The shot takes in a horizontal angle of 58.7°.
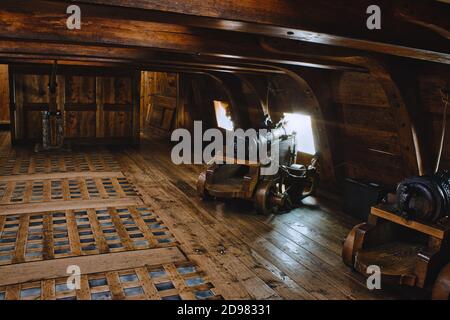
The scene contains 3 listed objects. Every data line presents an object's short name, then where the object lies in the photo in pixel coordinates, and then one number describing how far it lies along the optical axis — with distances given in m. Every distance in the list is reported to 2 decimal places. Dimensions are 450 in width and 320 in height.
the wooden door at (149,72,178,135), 11.55
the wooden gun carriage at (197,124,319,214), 5.13
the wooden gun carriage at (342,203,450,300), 2.97
